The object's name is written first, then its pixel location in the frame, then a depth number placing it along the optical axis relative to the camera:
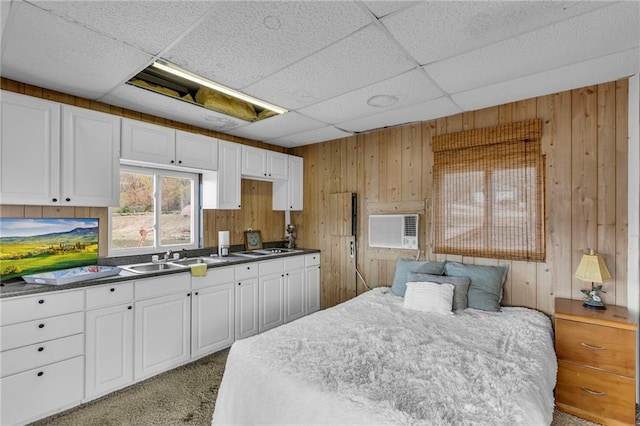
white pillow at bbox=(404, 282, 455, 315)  2.67
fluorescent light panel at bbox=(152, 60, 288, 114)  2.22
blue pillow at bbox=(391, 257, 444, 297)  3.13
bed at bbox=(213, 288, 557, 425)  1.42
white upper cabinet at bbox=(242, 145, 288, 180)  3.87
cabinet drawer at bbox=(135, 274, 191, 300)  2.64
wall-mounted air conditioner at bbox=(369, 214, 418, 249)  3.49
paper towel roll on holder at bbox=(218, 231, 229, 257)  3.72
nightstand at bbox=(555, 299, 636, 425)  2.12
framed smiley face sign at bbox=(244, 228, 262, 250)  4.18
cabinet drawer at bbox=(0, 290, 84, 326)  2.05
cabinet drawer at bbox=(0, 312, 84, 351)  2.04
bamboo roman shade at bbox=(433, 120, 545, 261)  2.84
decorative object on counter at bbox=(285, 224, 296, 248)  4.64
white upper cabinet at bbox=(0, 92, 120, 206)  2.25
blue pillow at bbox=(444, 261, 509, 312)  2.75
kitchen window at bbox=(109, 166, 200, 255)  3.16
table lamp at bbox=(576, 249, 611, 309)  2.36
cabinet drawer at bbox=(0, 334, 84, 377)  2.04
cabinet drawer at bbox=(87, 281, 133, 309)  2.38
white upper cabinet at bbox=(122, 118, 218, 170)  2.86
